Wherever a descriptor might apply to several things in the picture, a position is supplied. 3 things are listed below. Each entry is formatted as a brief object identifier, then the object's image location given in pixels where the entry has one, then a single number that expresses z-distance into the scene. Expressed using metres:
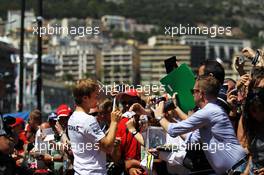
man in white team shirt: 11.34
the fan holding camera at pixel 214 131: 10.18
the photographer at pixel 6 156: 11.41
